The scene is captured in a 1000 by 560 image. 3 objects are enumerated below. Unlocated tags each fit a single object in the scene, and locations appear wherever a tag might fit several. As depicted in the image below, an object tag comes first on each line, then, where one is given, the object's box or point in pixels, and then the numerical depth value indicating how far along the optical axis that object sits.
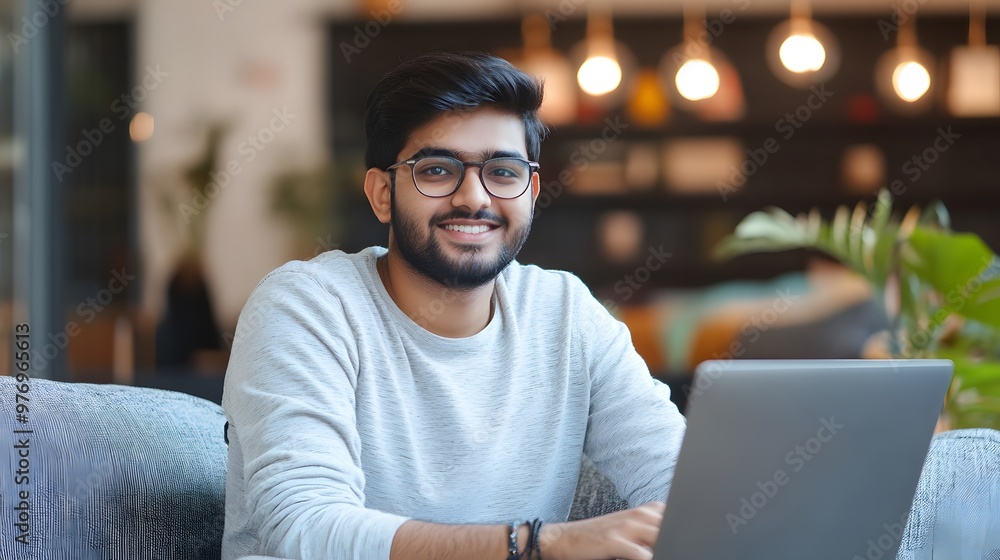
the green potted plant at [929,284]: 2.33
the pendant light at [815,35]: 5.57
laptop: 1.00
